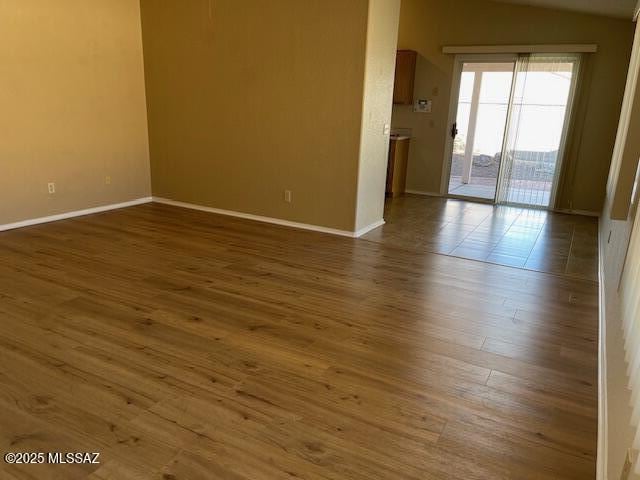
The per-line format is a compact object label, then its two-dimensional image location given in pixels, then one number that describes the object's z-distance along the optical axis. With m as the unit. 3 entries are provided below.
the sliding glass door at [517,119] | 6.53
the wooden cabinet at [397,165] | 7.31
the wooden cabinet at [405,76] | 7.30
